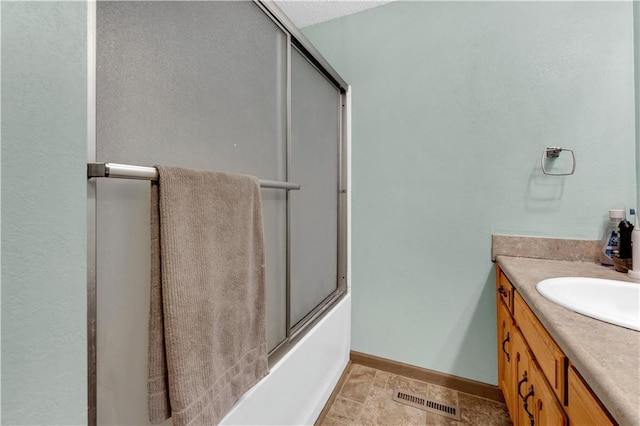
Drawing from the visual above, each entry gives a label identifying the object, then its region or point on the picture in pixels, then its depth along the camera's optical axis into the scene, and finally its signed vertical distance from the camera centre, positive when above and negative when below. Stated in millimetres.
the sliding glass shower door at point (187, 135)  576 +227
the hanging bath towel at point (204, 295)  605 -200
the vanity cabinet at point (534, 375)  594 -456
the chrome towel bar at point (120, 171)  504 +84
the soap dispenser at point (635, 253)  1091 -158
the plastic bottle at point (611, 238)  1291 -114
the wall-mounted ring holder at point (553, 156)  1401 +292
